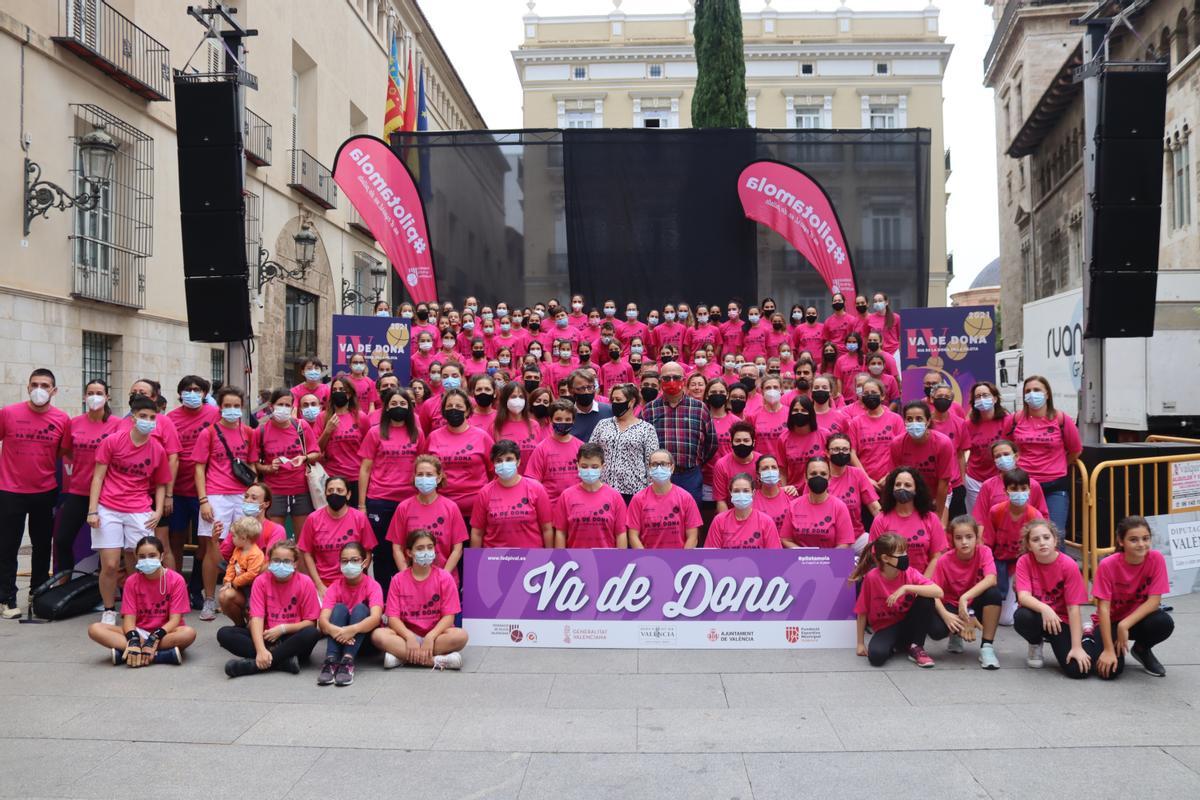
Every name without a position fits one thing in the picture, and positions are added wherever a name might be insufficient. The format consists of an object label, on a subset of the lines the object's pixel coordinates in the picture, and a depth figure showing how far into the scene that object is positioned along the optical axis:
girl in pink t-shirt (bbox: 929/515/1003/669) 6.43
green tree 24.16
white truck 17.33
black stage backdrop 18.30
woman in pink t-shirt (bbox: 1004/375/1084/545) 7.99
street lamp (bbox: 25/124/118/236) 13.27
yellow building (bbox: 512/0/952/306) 46.31
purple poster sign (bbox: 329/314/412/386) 12.84
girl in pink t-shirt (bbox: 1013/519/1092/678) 6.13
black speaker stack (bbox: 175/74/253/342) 9.16
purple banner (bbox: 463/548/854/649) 6.83
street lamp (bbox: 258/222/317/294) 20.75
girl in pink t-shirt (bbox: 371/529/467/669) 6.41
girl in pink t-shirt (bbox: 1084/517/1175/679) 6.10
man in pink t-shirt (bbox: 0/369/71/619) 7.81
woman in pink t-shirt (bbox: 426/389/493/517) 7.60
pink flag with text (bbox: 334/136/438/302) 15.84
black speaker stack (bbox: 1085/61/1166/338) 9.03
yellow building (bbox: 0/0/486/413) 13.42
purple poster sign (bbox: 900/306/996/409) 12.80
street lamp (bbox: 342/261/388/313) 27.20
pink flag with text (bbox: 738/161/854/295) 17.33
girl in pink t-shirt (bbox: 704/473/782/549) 6.89
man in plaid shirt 7.99
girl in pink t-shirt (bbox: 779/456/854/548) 7.06
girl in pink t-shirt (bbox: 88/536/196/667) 6.49
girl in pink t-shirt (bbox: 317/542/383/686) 6.16
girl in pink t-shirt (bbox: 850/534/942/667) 6.40
